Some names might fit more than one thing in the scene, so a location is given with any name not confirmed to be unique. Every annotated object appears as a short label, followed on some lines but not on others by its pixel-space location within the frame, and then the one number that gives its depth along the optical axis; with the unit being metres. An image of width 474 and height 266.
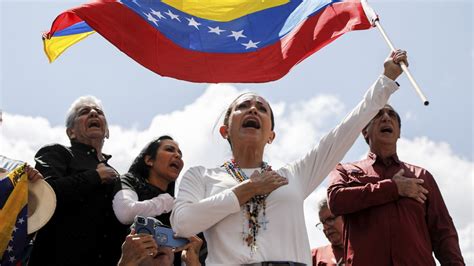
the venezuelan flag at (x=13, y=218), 4.51
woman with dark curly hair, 4.98
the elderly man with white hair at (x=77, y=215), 5.10
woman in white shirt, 3.87
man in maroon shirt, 5.04
